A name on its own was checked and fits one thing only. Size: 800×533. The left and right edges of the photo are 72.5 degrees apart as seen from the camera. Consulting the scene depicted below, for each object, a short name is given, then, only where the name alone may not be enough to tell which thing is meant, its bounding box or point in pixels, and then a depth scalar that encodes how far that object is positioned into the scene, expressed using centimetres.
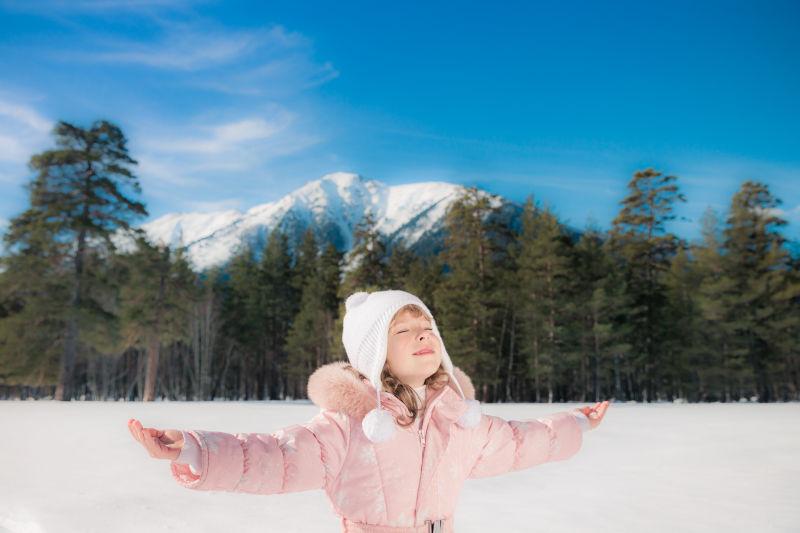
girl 200
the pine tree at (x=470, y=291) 2720
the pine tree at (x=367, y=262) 3125
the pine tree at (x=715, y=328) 2773
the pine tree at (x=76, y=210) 2302
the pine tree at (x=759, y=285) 2773
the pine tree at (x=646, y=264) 3008
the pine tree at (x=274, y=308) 4116
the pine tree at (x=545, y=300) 2719
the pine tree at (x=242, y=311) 3944
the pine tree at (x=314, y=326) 3622
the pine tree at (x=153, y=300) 2625
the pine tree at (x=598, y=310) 2677
